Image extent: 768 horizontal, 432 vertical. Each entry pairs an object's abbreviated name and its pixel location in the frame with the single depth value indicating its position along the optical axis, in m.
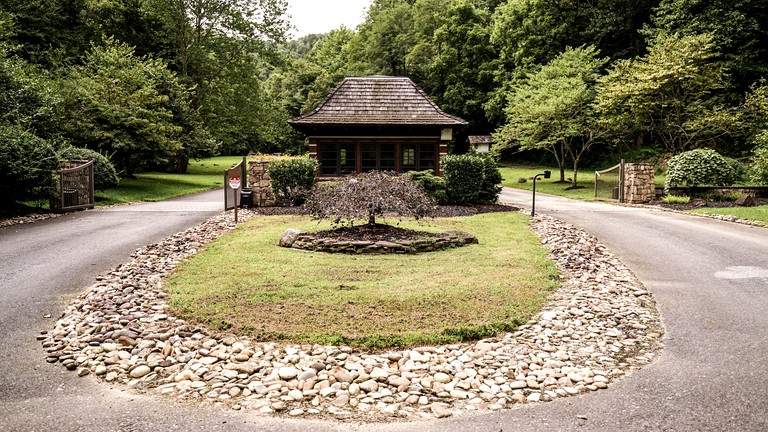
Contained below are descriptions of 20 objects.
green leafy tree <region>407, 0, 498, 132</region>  49.38
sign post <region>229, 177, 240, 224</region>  13.38
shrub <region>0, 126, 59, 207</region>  13.86
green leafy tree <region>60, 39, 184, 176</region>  22.50
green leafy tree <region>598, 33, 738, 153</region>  25.08
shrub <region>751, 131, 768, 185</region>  18.23
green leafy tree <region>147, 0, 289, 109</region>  35.69
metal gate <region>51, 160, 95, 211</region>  15.70
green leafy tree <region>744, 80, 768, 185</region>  24.72
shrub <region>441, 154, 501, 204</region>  17.09
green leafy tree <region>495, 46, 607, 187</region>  27.81
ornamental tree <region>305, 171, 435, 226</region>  10.30
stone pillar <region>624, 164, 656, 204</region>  19.36
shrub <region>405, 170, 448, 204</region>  17.17
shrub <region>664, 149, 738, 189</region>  18.44
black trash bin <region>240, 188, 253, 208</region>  16.78
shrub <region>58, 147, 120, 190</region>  18.60
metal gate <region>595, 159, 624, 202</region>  20.19
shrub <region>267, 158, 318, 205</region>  16.80
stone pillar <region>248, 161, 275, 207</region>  16.91
